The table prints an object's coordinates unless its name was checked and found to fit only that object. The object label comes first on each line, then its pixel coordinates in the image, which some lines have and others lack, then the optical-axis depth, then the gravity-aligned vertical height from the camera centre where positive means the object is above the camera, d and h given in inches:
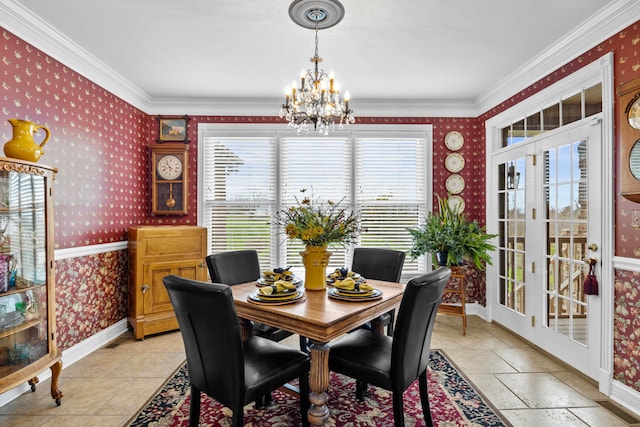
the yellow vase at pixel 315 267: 90.9 -14.3
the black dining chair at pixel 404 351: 67.9 -31.5
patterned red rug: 84.3 -50.9
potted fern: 144.0 -11.9
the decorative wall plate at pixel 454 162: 173.0 +26.0
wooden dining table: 67.9 -22.2
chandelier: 89.6 +31.7
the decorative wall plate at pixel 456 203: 171.0 +5.3
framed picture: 169.8 +42.5
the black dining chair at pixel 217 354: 61.4 -26.4
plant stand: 143.6 -40.5
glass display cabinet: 81.0 -15.3
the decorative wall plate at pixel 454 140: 173.2 +37.1
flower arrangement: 87.3 -3.5
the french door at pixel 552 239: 104.8 -9.4
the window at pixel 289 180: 172.6 +17.2
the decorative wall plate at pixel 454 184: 172.7 +14.9
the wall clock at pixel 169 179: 166.9 +17.6
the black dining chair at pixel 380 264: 113.6 -17.3
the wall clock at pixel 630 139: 83.1 +18.5
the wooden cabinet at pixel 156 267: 138.1 -21.6
